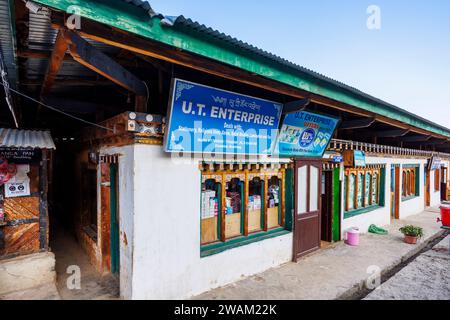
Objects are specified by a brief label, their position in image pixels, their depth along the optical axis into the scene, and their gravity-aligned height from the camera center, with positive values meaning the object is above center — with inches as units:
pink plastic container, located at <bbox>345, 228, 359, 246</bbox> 292.5 -91.6
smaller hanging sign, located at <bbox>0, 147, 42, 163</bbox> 182.7 +3.0
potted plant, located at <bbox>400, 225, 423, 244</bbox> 301.5 -90.1
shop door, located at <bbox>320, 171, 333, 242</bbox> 303.9 -59.1
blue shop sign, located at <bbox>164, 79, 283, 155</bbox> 155.6 +26.4
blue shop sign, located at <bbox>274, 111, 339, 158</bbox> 225.5 +23.4
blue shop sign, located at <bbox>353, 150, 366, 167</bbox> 298.5 +1.1
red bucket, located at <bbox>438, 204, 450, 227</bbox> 303.0 -68.1
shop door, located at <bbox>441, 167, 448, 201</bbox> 666.2 -66.4
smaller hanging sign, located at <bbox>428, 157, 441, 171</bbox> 537.0 -8.9
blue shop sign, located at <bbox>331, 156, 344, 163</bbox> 288.6 -0.1
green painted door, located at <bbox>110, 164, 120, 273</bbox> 206.0 -58.7
